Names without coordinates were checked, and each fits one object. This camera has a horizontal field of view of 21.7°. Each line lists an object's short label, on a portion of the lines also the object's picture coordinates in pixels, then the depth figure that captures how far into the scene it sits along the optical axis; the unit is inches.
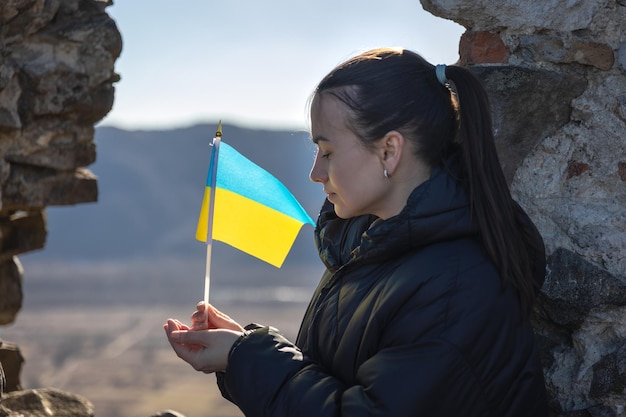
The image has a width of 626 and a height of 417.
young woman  77.5
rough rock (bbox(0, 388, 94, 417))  110.2
